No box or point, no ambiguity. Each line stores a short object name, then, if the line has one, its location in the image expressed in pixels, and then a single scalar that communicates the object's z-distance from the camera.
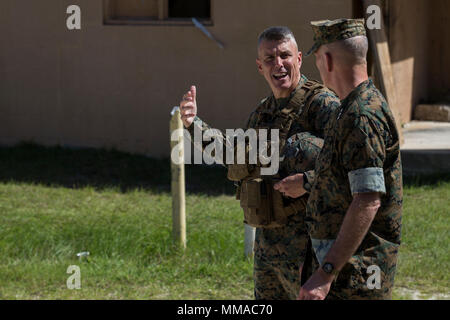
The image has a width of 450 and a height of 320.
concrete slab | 17.33
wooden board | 18.27
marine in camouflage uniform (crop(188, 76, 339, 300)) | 6.48
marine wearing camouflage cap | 4.90
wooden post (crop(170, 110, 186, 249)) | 11.20
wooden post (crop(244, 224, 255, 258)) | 11.03
